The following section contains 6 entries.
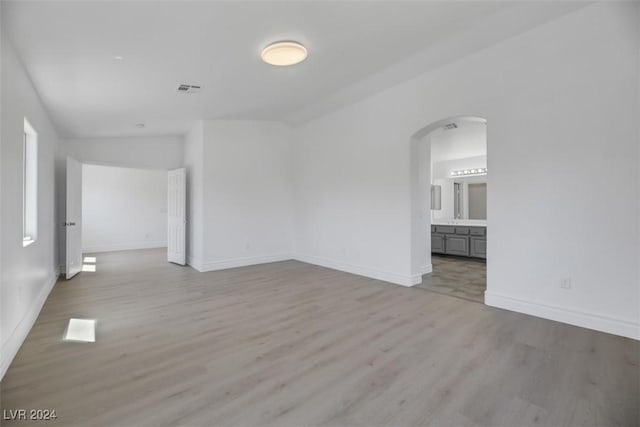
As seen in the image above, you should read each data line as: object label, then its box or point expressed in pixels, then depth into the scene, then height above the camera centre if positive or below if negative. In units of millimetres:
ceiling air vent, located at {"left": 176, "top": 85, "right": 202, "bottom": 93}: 4008 +1592
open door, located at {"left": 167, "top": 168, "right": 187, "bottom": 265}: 6238 -104
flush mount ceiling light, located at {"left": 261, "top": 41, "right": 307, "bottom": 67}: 3050 +1578
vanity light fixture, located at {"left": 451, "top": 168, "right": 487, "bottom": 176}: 7354 +951
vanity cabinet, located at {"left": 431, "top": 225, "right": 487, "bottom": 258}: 6441 -628
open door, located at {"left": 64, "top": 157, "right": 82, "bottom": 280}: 5254 -158
